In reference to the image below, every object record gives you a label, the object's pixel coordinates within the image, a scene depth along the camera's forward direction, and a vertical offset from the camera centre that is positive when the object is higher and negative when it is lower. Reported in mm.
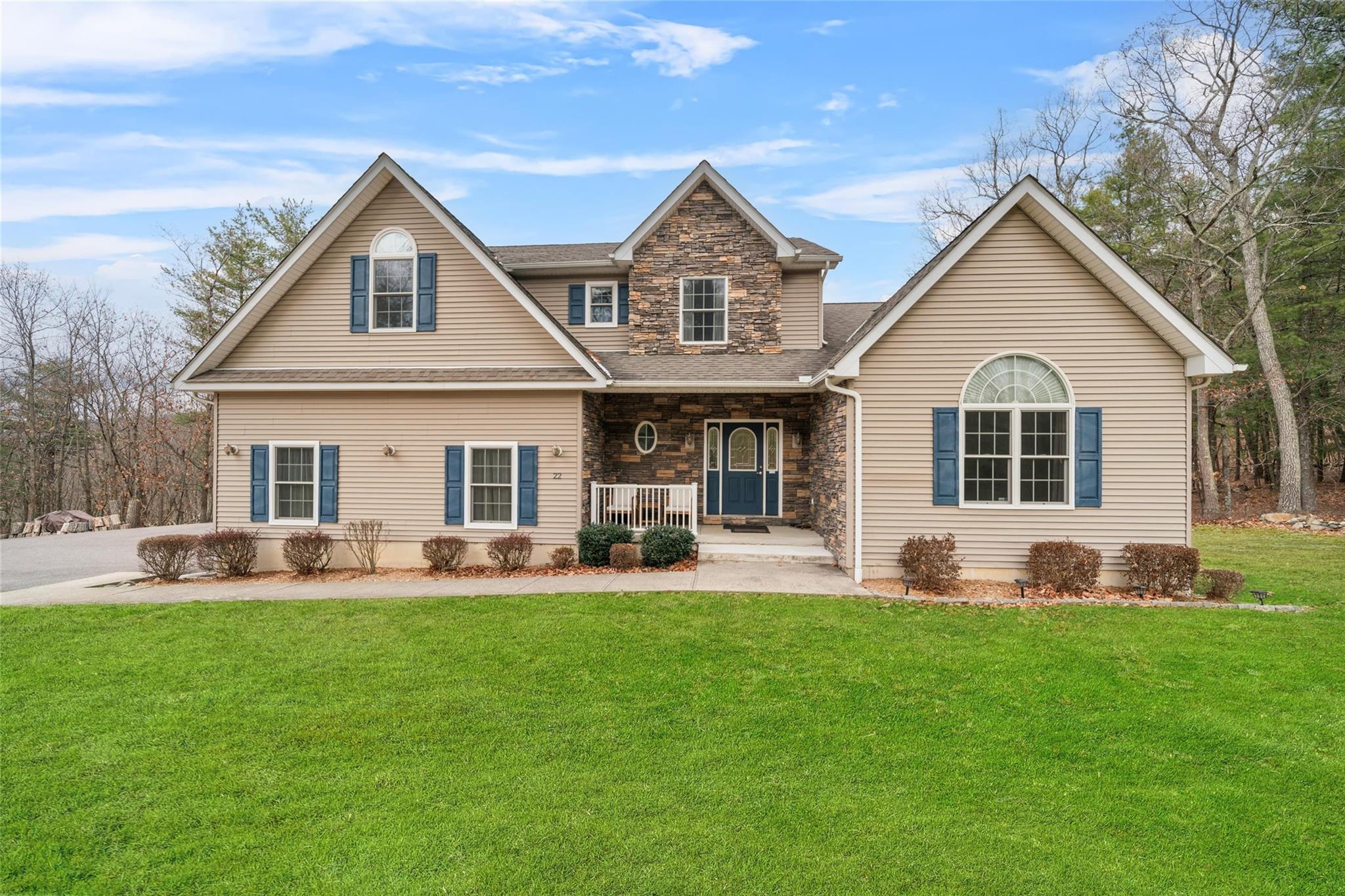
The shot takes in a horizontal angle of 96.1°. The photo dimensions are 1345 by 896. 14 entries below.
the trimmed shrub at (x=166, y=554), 10141 -1606
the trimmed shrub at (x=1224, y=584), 8367 -1715
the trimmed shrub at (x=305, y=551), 10516 -1591
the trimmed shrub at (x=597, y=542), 10461 -1427
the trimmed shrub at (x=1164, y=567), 8562 -1531
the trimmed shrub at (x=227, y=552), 10406 -1601
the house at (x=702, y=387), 9117 +1268
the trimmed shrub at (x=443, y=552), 10422 -1599
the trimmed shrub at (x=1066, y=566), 8742 -1553
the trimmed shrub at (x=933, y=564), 8820 -1529
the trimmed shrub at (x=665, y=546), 10320 -1475
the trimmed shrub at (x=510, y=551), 10430 -1575
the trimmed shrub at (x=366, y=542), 10852 -1471
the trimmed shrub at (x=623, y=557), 10266 -1660
